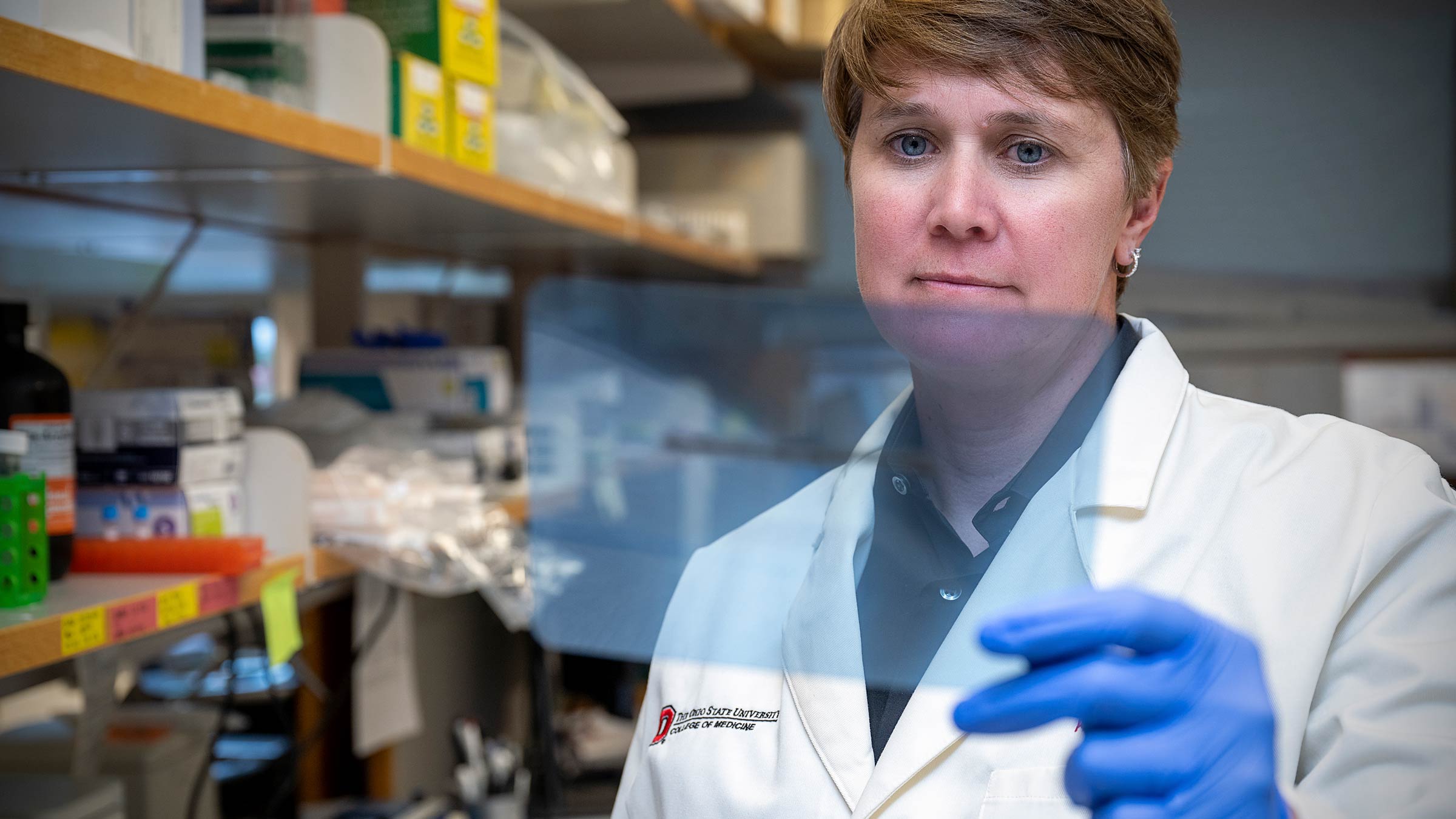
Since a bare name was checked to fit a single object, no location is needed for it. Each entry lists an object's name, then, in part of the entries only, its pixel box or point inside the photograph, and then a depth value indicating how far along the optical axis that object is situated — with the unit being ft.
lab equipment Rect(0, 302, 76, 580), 3.26
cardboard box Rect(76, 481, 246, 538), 3.81
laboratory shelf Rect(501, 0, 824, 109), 7.59
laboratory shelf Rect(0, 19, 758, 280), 2.88
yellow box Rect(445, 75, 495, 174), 4.98
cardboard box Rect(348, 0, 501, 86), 4.99
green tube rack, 3.04
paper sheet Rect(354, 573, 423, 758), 6.24
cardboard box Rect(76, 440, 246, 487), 3.85
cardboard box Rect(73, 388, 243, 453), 3.87
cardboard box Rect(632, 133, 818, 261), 9.77
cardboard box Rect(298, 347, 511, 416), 6.04
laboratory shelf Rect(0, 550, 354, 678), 2.83
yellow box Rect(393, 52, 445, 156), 4.57
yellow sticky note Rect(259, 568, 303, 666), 3.94
